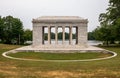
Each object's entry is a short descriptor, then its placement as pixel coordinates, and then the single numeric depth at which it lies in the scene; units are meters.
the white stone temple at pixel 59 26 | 24.94
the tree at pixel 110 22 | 28.27
